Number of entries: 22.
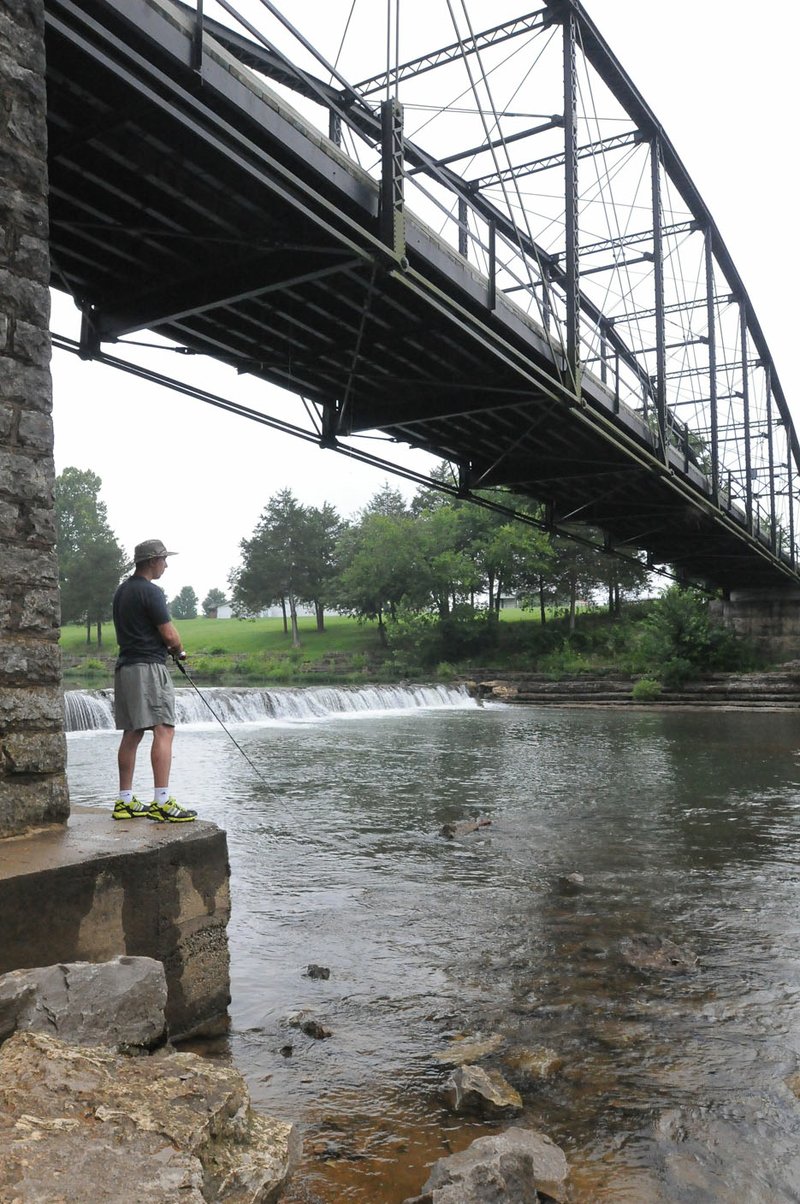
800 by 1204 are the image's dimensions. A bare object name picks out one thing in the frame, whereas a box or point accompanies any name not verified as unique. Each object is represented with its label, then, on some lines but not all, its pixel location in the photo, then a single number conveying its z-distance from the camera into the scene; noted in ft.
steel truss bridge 20.95
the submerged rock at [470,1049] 12.85
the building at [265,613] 299.17
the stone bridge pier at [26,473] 13.78
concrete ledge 11.31
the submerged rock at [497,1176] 8.63
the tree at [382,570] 177.58
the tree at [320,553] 220.23
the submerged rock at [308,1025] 13.65
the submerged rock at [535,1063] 12.26
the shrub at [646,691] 107.45
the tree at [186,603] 402.70
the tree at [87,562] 196.75
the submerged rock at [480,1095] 11.22
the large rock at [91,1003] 9.48
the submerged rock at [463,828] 28.94
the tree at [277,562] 219.61
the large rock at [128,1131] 6.85
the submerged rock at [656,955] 16.35
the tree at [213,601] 419.13
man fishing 16.70
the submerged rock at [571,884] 21.90
